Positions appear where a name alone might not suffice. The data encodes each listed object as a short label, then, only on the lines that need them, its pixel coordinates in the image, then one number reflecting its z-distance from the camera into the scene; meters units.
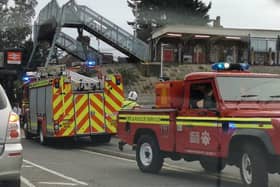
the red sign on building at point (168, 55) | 40.81
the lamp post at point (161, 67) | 36.12
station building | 43.81
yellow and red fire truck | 19.59
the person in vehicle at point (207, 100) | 10.79
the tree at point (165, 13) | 48.28
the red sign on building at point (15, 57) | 42.12
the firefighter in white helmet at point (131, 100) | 17.16
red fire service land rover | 9.36
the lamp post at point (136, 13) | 59.54
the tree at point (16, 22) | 56.67
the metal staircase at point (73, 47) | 41.72
